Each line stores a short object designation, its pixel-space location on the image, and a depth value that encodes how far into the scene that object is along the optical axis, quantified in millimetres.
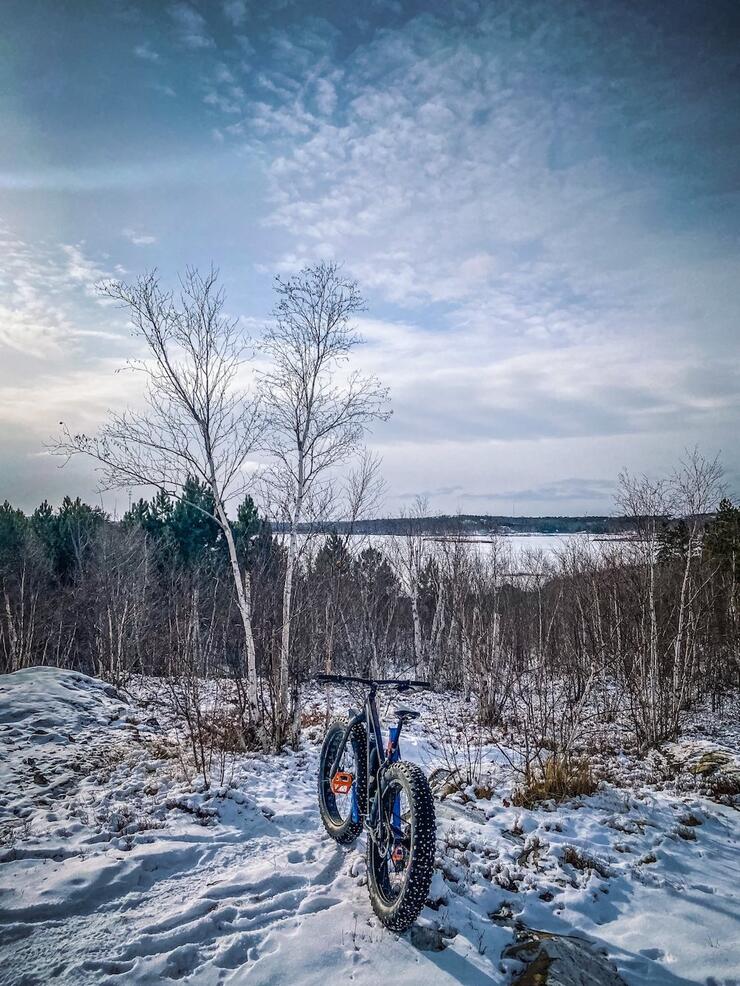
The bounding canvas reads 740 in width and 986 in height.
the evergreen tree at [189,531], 24656
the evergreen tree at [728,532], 14500
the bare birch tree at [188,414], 8328
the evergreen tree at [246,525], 22844
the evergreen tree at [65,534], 25391
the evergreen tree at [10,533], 23177
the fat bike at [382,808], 3002
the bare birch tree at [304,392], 8742
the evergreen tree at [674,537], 10359
